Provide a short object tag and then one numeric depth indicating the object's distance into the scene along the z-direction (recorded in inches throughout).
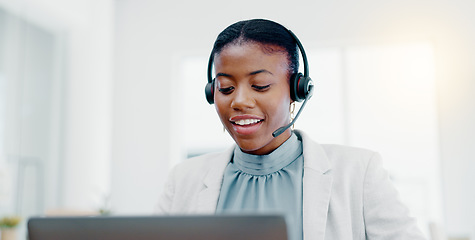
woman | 38.2
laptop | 20.2
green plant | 89.6
